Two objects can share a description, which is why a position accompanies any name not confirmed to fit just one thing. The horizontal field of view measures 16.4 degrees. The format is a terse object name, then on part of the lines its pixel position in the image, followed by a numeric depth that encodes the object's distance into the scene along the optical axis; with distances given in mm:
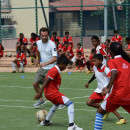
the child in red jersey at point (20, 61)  21255
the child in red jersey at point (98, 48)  12562
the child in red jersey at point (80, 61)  21172
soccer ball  9328
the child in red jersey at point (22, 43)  23145
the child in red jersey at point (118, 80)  7137
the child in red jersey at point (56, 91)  8641
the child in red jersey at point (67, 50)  22016
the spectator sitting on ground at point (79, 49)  21750
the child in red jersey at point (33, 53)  22578
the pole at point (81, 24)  24031
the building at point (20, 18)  31620
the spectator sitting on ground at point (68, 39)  22575
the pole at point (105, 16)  24469
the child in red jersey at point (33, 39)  23000
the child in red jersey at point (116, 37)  22203
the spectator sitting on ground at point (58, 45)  22219
